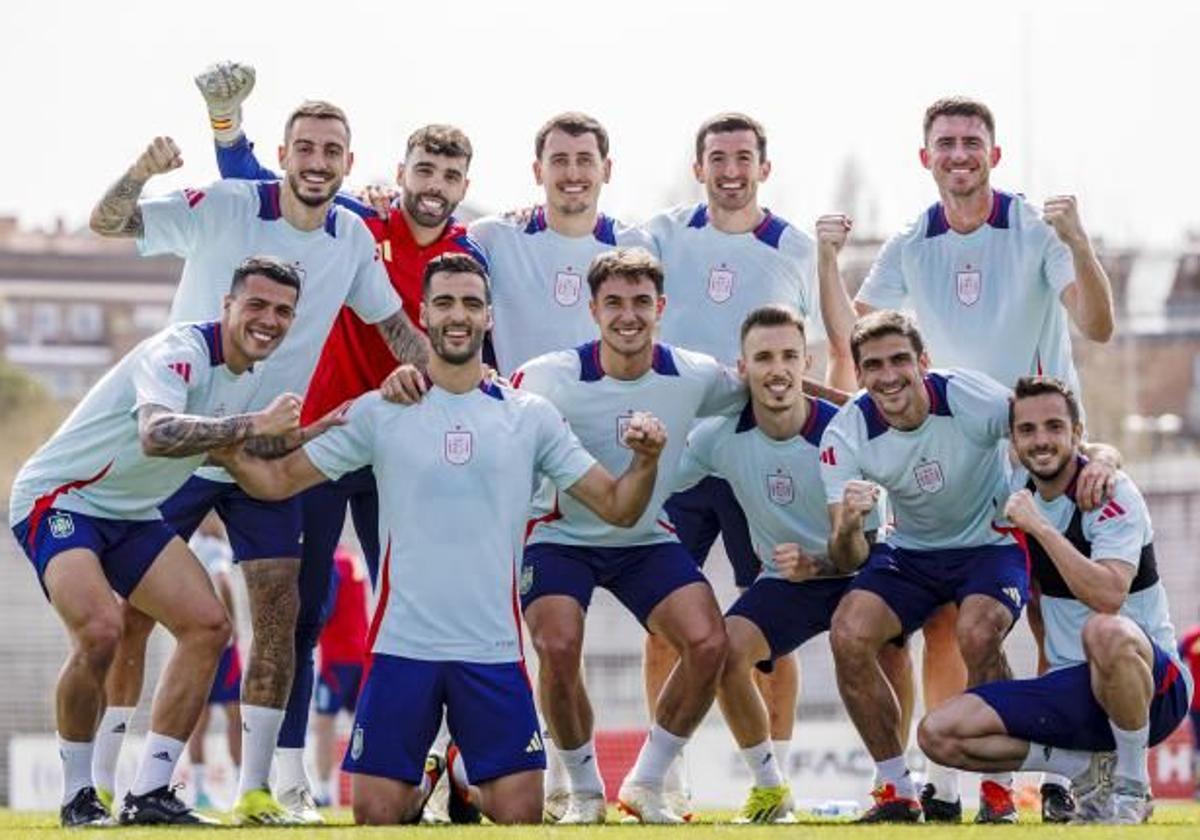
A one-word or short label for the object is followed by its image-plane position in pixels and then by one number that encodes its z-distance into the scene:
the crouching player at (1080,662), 11.36
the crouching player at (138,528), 11.41
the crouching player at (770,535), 12.52
